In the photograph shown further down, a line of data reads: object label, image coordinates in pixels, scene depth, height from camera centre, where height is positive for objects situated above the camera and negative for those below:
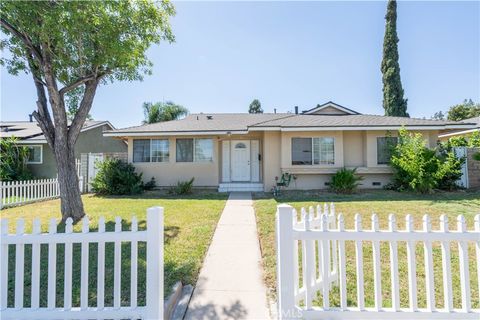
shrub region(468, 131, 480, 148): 12.13 +1.25
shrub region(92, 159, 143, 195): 12.12 -0.49
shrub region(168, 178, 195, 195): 12.09 -0.91
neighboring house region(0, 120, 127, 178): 17.30 +2.12
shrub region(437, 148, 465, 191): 10.73 -0.18
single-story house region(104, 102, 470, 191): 12.30 +1.00
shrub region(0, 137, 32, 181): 15.26 +0.65
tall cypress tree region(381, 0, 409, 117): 23.86 +9.17
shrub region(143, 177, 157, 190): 13.22 -0.78
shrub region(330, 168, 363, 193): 11.44 -0.59
